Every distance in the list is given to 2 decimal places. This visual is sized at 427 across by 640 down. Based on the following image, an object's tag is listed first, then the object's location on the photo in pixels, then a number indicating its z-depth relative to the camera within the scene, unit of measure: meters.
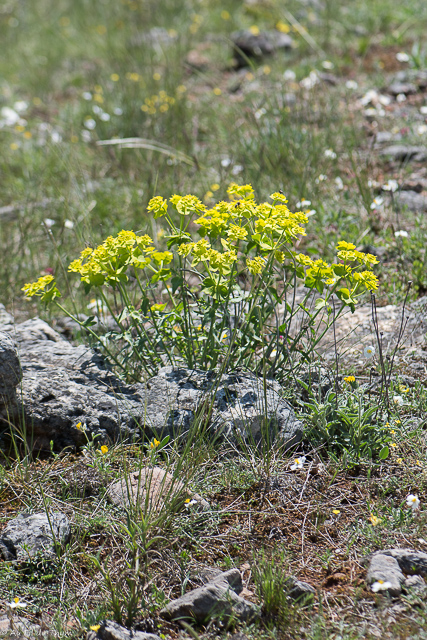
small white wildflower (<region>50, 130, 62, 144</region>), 6.02
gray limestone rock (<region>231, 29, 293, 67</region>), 7.09
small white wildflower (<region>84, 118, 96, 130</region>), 6.21
